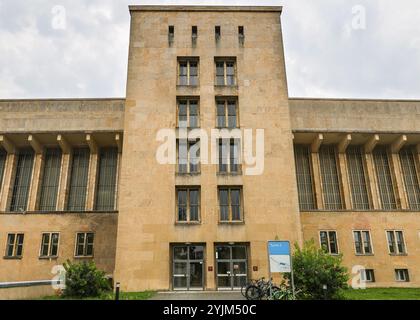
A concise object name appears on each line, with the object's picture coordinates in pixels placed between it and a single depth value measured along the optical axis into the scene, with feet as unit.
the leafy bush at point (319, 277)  50.85
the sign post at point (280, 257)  45.85
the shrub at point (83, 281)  61.98
